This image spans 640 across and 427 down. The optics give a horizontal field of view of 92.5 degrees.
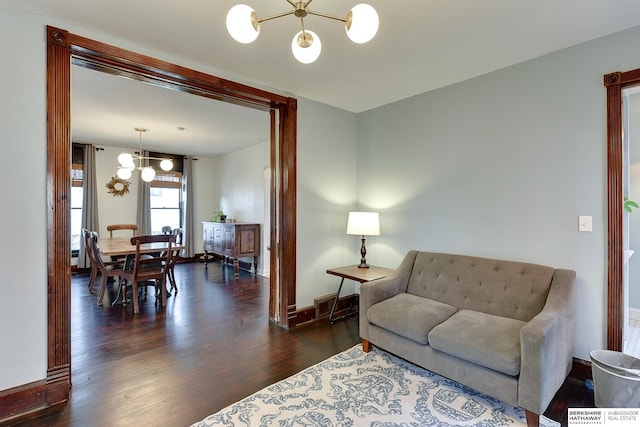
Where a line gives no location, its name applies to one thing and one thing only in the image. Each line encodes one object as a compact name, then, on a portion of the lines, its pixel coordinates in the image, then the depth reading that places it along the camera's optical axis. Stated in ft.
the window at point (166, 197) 23.04
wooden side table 10.42
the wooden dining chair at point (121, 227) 17.94
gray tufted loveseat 5.89
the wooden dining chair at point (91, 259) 14.36
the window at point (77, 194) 19.71
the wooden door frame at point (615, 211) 7.16
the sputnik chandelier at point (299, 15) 4.33
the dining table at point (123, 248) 12.87
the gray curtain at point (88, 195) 19.80
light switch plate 7.56
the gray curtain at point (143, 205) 22.05
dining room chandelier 16.48
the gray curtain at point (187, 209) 23.76
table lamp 11.25
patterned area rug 6.13
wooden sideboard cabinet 18.92
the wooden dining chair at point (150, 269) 12.57
